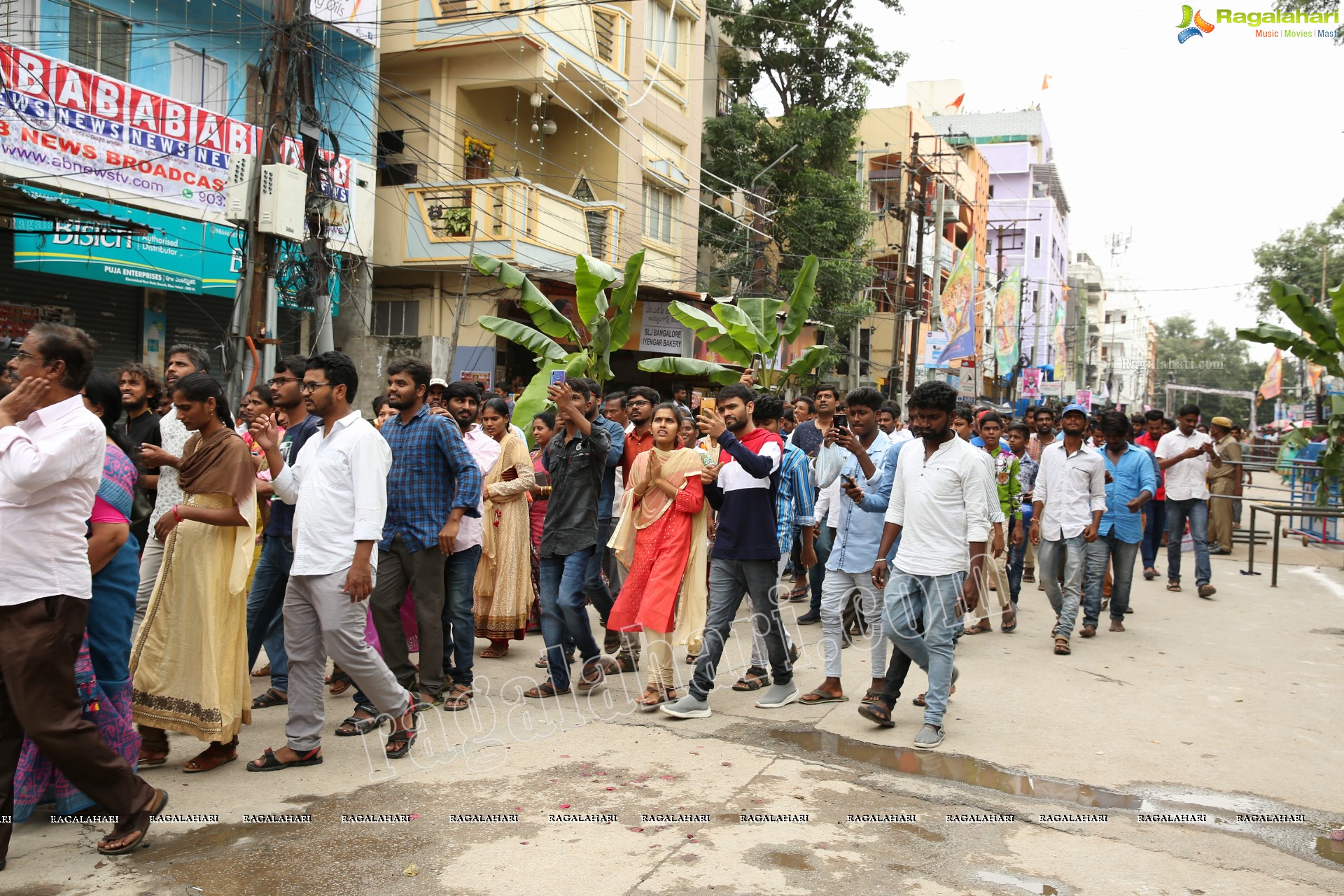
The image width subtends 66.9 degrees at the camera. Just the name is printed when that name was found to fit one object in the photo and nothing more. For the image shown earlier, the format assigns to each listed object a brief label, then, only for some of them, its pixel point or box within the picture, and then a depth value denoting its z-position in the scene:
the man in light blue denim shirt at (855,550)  6.29
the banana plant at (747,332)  12.96
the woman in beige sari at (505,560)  7.14
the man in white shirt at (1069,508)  8.43
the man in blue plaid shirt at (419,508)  5.60
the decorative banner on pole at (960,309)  26.28
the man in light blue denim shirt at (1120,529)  8.72
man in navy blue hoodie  5.89
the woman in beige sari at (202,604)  4.73
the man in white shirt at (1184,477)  11.88
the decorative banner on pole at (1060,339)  52.91
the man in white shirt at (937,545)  5.57
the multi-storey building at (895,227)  33.91
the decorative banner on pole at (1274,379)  33.75
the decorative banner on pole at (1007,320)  35.75
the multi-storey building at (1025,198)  60.72
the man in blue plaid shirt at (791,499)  6.32
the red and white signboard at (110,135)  11.00
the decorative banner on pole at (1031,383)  53.53
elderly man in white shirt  3.58
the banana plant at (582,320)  11.42
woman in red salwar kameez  6.00
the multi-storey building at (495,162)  17.00
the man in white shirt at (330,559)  4.75
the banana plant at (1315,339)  7.14
